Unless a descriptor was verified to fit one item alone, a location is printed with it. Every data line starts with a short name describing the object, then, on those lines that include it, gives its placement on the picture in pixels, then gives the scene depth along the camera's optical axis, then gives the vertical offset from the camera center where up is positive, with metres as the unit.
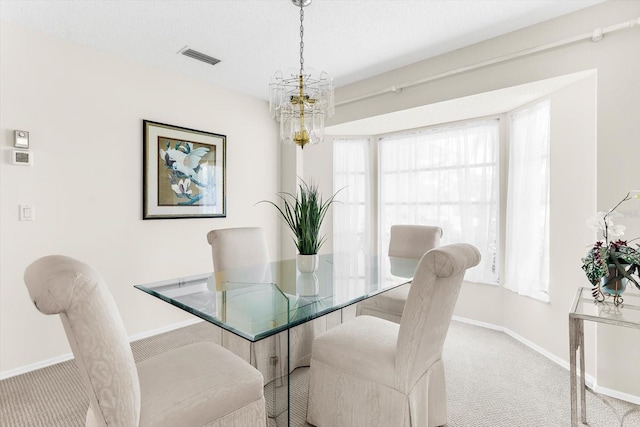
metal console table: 1.60 -0.52
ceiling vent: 2.83 +1.40
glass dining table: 1.48 -0.46
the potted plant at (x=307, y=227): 2.13 -0.11
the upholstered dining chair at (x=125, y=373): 0.90 -0.61
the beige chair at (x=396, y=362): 1.37 -0.72
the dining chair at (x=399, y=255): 2.46 -0.39
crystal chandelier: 2.13 +0.69
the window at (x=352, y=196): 4.29 +0.21
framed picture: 3.13 +0.40
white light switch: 2.44 -0.02
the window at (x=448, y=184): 3.34 +0.32
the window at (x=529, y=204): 2.77 +0.09
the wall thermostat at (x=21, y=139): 2.39 +0.53
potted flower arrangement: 1.70 -0.27
